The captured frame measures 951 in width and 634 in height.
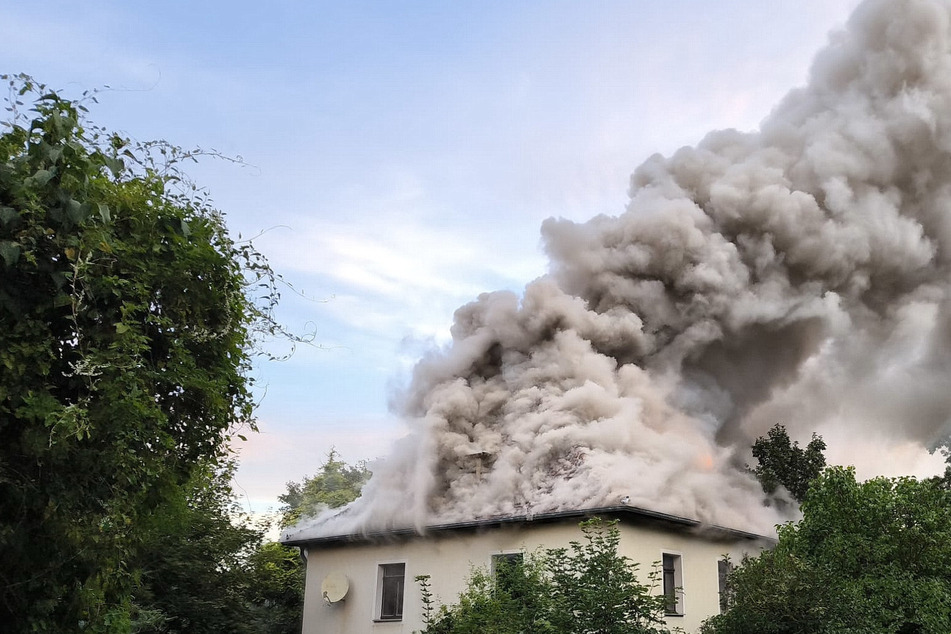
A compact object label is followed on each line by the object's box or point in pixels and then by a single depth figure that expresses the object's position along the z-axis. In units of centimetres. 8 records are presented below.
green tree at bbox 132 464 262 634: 1978
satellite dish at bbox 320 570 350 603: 1823
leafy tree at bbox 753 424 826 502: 2483
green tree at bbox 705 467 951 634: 1212
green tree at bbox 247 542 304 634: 2270
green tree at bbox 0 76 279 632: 530
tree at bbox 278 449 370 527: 4444
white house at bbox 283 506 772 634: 1546
